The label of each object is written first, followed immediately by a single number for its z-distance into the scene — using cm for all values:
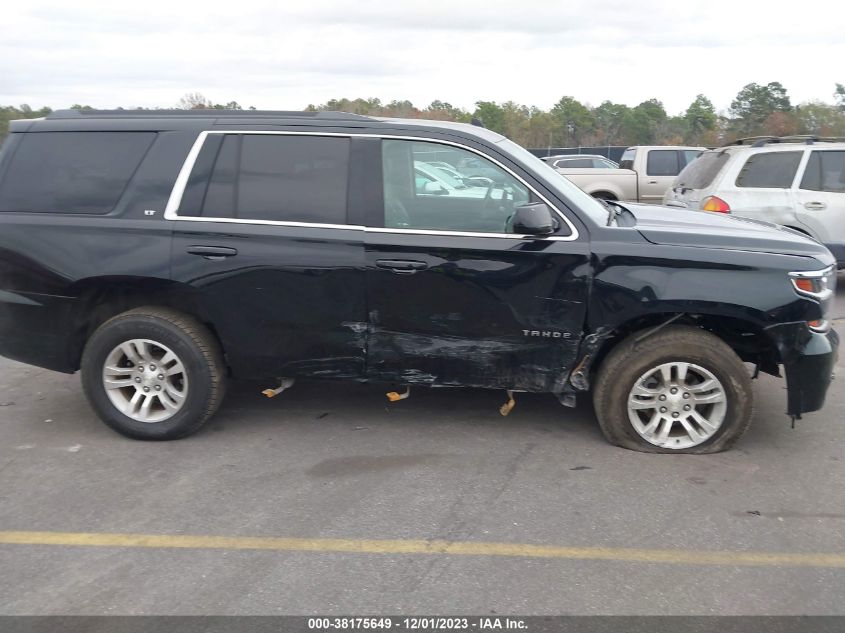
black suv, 434
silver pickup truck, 1584
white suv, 884
